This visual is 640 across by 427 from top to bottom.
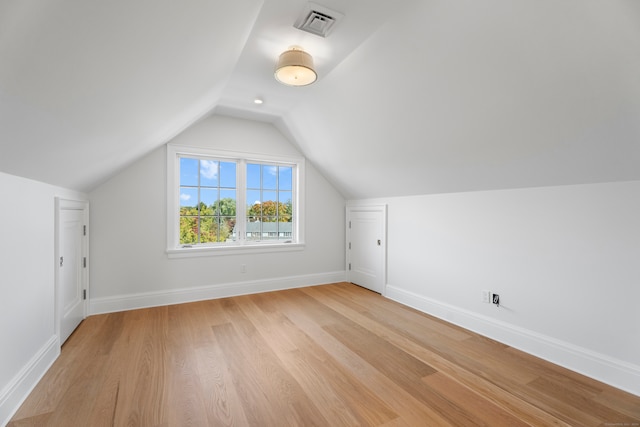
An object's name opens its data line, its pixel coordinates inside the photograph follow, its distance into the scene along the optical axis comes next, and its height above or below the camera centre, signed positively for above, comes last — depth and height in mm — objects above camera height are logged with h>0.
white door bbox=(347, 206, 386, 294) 4109 -471
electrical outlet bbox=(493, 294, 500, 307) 2705 -795
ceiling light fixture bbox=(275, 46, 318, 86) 2168 +1146
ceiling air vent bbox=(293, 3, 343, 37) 1906 +1372
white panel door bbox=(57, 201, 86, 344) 2395 -503
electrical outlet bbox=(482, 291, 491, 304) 2777 -790
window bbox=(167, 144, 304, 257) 3758 +198
